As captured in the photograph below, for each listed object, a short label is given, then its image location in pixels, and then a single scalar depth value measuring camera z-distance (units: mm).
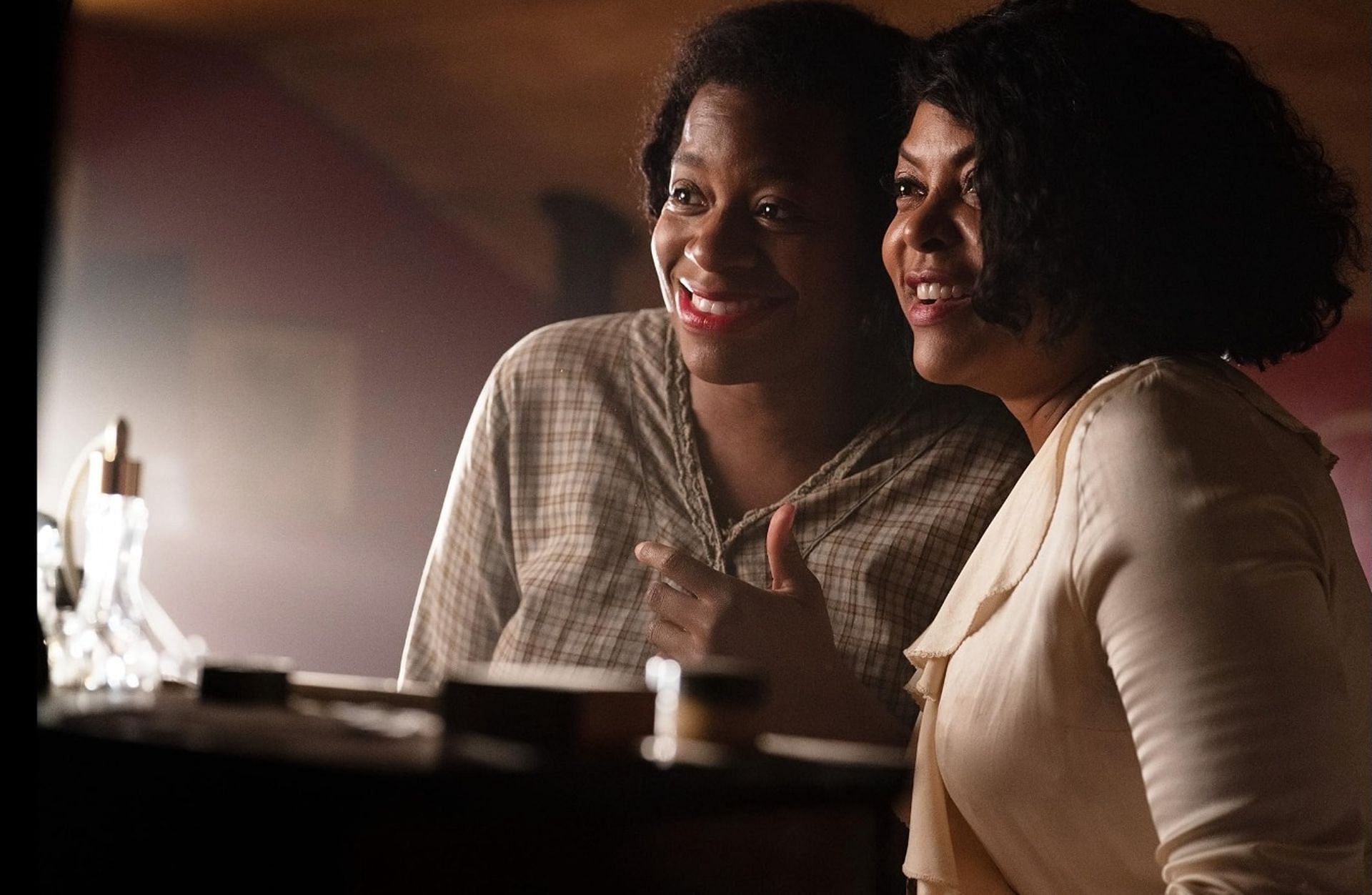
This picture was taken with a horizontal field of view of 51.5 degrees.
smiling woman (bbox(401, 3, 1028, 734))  1573
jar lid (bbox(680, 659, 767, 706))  861
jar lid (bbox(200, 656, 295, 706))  966
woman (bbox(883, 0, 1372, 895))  1081
